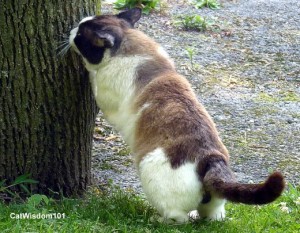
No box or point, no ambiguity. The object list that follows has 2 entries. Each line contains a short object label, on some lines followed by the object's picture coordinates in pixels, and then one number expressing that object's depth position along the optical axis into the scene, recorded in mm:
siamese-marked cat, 7648
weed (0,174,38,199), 8555
